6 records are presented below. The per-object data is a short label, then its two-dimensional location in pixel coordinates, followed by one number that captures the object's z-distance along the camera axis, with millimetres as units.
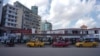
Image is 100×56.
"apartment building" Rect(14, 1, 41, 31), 28805
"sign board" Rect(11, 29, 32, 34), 17892
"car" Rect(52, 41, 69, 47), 12362
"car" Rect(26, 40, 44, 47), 12262
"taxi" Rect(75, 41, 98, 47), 12148
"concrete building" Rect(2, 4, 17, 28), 24934
